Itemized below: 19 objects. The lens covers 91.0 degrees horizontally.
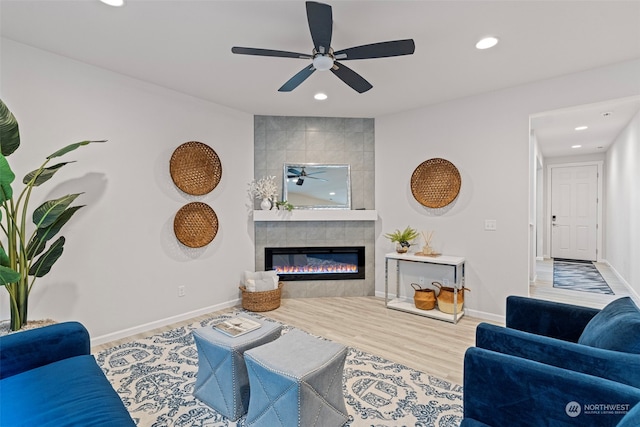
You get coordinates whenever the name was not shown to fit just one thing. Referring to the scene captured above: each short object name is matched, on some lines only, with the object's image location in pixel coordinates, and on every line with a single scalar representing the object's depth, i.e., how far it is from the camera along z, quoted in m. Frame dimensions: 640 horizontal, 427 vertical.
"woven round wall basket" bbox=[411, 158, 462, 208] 4.09
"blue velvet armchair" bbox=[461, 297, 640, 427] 1.19
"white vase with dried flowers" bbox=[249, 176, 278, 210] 4.45
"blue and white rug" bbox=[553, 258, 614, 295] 5.08
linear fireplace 4.68
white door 7.46
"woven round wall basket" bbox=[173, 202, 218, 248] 3.76
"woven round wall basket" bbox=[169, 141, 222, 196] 3.73
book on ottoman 2.17
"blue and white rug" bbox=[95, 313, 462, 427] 2.00
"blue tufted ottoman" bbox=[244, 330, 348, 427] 1.66
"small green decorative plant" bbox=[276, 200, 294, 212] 4.45
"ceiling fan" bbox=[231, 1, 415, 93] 1.90
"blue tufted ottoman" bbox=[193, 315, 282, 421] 1.99
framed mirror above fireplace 4.67
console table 3.80
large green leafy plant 2.20
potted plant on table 4.22
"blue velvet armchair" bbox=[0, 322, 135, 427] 1.29
